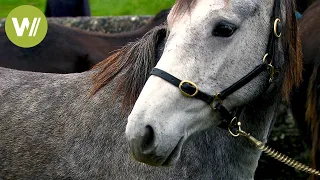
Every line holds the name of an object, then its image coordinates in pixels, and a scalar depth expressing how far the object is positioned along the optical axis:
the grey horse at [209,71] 2.45
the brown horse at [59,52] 5.16
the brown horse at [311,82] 4.28
